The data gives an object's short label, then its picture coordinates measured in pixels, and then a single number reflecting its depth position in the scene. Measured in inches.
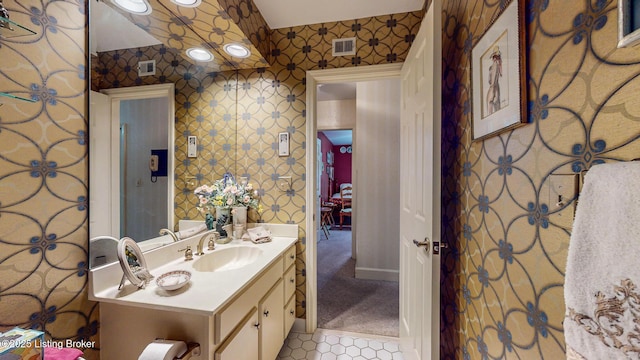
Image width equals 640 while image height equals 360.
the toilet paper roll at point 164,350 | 31.4
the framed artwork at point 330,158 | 285.4
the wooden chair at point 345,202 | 240.7
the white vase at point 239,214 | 71.5
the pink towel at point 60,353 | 26.2
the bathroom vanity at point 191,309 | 35.9
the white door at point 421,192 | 43.7
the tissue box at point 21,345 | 21.6
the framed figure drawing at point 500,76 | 28.1
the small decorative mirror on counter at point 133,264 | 37.8
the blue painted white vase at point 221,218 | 68.7
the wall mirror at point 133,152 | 39.6
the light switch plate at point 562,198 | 21.9
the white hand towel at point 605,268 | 15.0
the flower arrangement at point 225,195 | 68.2
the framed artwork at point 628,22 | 16.3
